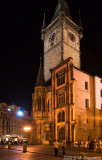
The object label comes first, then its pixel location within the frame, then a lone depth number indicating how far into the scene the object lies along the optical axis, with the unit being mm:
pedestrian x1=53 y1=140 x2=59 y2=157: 20031
